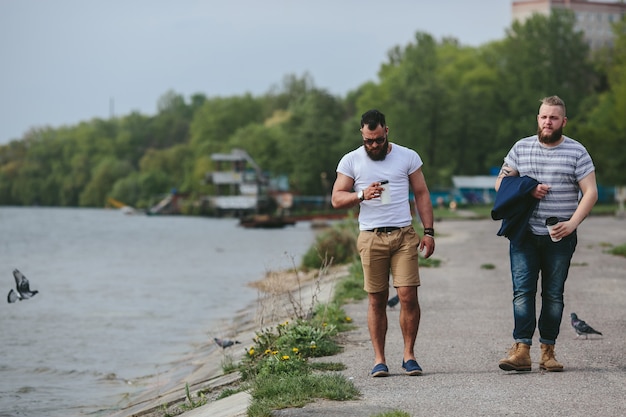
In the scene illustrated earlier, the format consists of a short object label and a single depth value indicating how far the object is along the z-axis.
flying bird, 16.92
